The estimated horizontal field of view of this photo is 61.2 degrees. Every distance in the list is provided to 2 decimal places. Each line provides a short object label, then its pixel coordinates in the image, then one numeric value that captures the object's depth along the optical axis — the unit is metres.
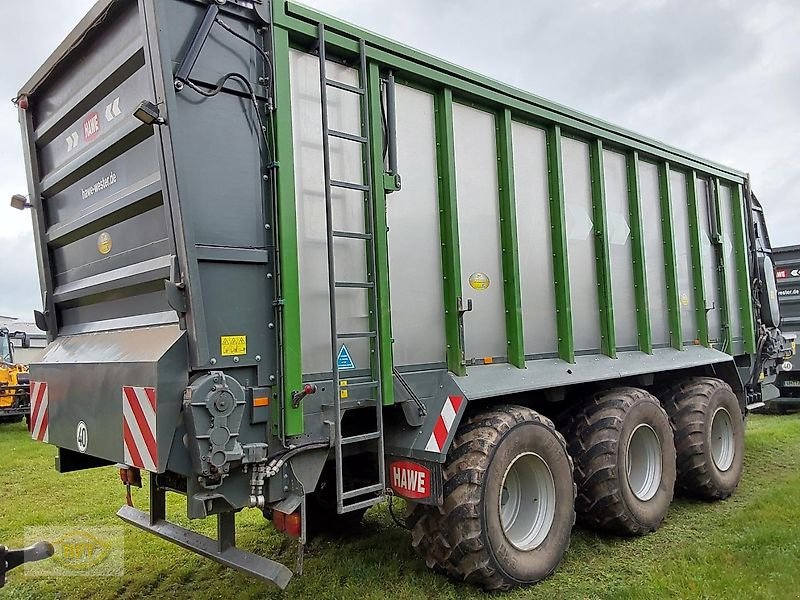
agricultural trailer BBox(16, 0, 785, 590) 3.29
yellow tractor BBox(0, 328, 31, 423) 13.07
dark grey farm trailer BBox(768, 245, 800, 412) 12.26
